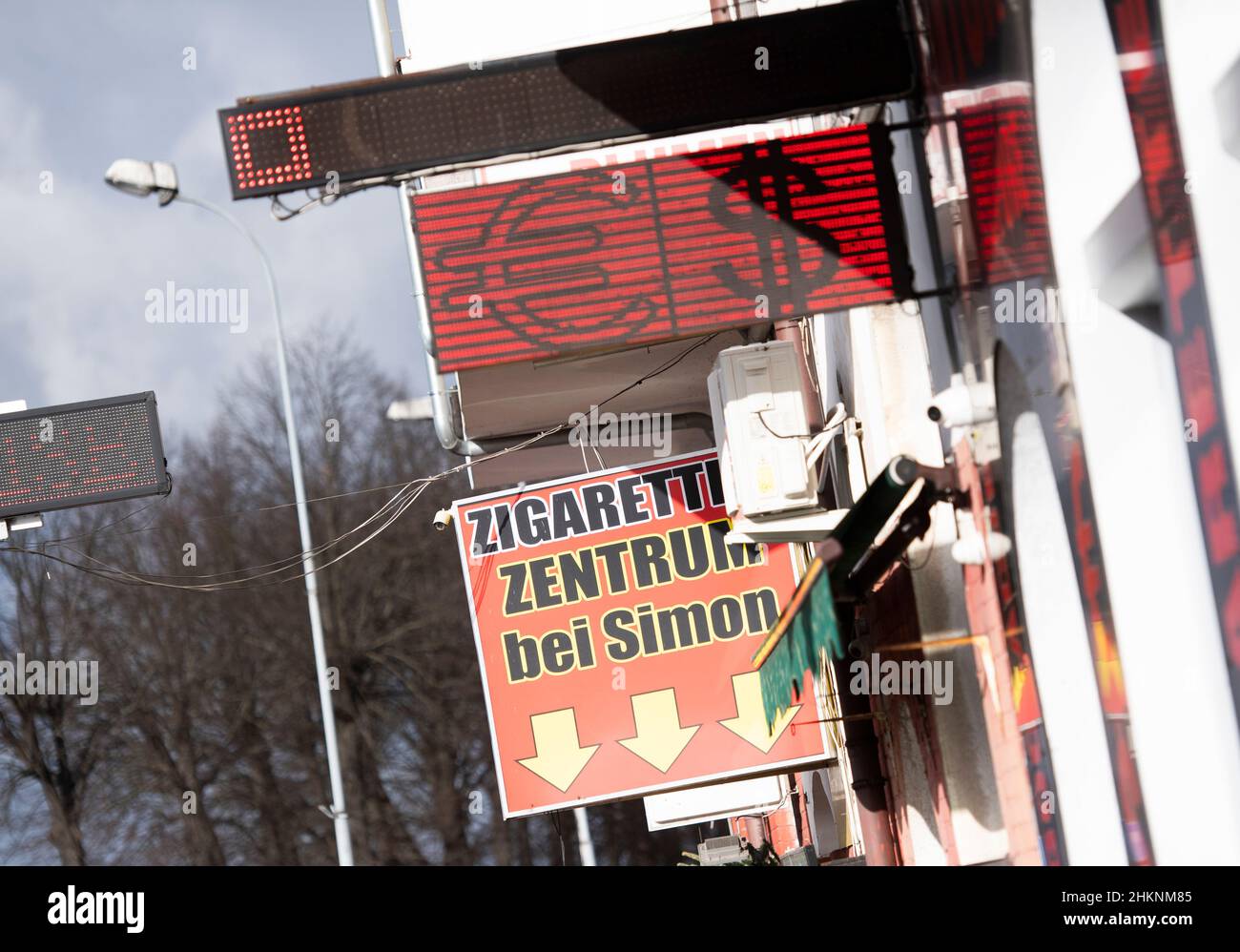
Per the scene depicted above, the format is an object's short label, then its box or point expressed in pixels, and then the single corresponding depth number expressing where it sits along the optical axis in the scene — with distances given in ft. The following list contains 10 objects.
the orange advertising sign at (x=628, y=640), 70.44
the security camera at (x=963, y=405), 44.83
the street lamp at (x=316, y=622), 132.98
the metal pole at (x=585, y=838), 207.62
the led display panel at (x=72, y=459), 57.52
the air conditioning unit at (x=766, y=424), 62.64
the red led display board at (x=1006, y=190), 37.11
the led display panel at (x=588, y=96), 45.60
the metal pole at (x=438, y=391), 78.33
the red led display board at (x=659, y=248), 45.98
